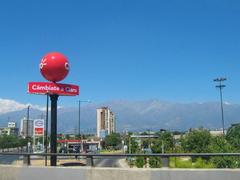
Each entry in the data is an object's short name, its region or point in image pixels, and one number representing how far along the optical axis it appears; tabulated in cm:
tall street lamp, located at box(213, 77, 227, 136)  11051
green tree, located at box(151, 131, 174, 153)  9892
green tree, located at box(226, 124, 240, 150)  6972
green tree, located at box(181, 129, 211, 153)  8584
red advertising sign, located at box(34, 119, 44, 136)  3150
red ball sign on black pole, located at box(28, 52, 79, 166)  1667
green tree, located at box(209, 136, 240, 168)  2083
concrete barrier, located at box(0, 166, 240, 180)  943
